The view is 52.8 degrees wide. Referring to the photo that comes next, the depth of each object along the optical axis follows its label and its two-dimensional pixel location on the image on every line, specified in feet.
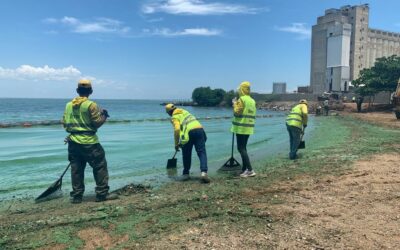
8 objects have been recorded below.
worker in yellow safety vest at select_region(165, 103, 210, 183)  28.27
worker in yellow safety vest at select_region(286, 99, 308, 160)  37.96
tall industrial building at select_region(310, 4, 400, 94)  319.06
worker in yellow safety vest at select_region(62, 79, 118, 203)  23.06
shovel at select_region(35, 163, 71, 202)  25.16
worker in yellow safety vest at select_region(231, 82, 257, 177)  29.12
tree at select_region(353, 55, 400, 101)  162.61
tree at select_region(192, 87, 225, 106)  390.21
